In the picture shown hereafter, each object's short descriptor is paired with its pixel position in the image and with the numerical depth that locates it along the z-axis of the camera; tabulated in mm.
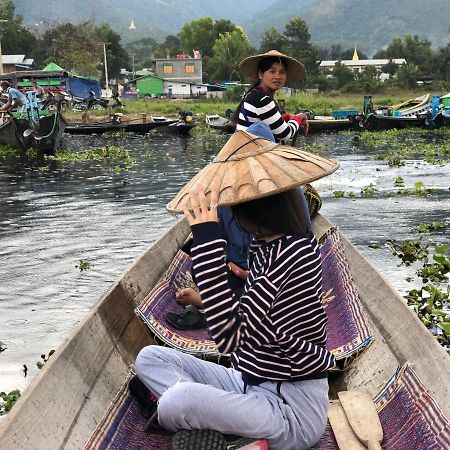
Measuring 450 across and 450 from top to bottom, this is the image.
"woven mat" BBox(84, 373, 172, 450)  2713
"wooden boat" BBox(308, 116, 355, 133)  29984
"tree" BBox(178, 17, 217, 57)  73875
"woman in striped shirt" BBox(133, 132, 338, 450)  2377
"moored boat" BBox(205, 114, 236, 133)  29812
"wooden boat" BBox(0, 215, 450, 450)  2527
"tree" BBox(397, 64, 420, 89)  52525
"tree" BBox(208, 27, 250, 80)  60188
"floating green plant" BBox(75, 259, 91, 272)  8023
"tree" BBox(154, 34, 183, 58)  107688
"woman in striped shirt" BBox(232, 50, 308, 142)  4449
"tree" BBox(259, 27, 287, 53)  61594
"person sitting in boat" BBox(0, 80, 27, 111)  20156
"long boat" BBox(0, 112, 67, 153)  19812
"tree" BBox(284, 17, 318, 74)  60875
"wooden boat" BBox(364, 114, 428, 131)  28609
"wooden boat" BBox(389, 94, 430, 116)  33250
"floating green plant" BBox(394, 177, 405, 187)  13898
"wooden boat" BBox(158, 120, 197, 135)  29338
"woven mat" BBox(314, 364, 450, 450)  2504
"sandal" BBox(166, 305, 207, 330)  4188
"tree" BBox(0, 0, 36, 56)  59719
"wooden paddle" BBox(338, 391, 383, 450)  2738
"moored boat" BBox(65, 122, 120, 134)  28344
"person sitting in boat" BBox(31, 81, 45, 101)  32306
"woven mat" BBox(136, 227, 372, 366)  3771
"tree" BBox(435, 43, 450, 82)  55688
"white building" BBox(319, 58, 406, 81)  65675
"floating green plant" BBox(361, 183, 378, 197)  13045
